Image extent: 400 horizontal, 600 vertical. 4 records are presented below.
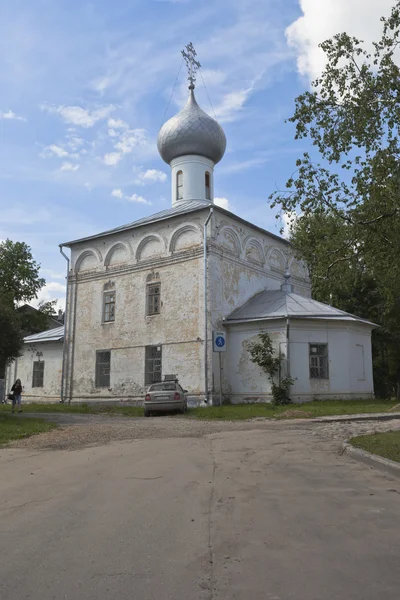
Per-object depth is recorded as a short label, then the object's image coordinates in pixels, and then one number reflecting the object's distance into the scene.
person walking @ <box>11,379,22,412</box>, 21.41
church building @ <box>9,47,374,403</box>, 23.16
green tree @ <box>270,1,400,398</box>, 11.26
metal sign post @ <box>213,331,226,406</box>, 18.95
